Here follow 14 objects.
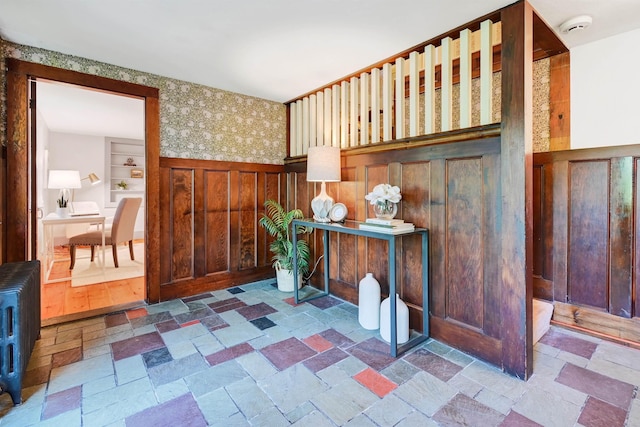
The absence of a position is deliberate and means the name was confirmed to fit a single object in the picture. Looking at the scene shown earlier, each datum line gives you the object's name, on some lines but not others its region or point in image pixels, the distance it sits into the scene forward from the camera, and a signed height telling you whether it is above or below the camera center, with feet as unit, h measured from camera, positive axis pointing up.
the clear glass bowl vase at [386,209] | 7.41 +0.05
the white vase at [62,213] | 12.52 -0.06
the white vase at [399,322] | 7.31 -2.64
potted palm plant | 11.14 -1.29
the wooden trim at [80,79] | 7.84 +3.66
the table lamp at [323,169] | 9.21 +1.27
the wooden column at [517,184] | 5.90 +0.52
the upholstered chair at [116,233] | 13.69 -0.97
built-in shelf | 21.74 +3.17
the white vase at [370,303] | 8.02 -2.38
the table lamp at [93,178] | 18.88 +2.04
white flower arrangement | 7.34 +0.40
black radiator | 5.10 -2.06
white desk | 11.96 -0.40
